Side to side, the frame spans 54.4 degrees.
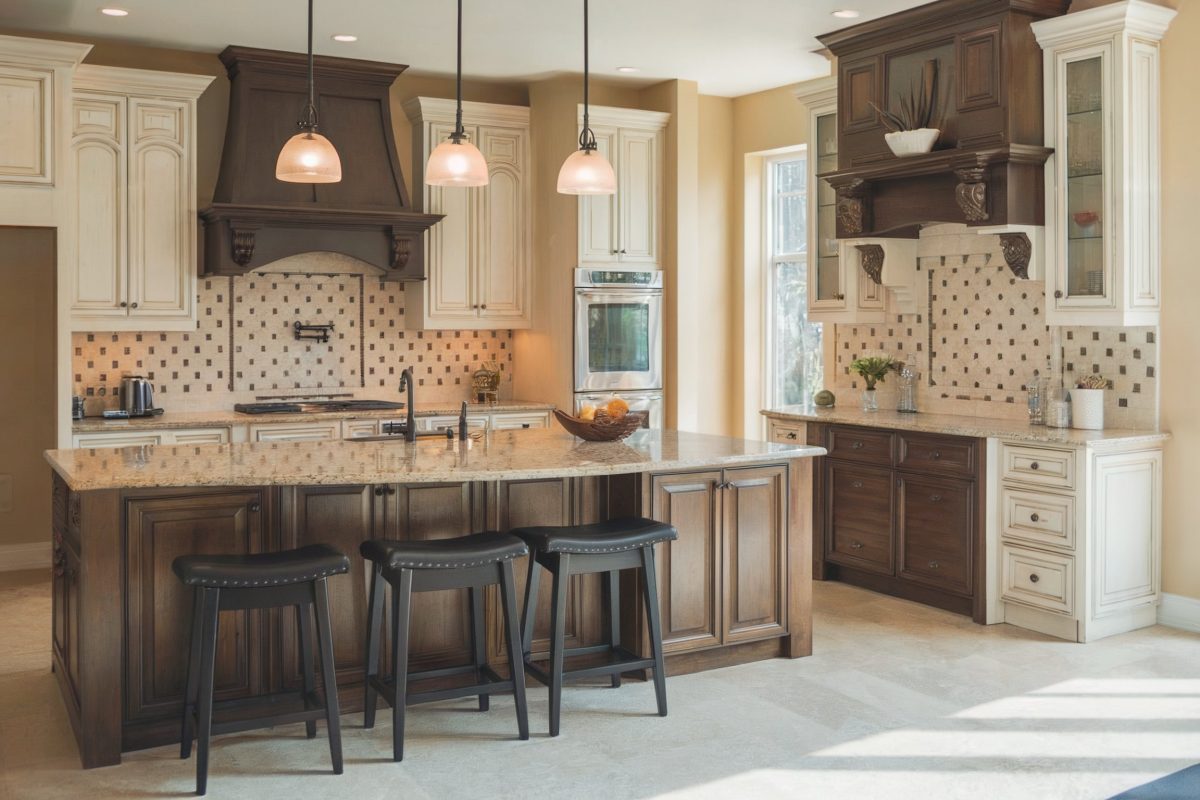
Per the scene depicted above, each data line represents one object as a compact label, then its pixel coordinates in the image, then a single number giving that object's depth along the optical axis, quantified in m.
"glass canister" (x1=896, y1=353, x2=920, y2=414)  6.16
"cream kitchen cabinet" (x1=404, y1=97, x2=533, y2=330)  6.98
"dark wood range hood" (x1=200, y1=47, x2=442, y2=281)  6.32
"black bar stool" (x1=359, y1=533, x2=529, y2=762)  3.60
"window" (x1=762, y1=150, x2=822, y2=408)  7.48
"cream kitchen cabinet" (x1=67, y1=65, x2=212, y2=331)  6.04
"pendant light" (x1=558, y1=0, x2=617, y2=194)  4.37
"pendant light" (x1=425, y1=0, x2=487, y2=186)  4.23
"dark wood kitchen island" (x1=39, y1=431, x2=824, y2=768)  3.61
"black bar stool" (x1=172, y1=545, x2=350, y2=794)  3.40
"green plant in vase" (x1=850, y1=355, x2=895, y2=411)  6.17
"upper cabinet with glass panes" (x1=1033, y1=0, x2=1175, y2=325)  4.99
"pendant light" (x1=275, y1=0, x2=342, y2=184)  4.03
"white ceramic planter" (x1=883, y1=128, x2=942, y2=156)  5.41
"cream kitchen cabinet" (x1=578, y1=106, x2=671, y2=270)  7.05
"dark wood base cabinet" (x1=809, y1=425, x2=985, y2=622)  5.30
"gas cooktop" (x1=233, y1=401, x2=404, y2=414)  6.50
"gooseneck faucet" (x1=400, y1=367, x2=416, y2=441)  4.50
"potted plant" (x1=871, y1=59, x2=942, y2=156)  5.43
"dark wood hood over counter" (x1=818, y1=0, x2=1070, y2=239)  5.18
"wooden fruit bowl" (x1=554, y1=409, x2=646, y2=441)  4.59
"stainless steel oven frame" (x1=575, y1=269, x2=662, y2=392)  7.02
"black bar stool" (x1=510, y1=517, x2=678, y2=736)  3.85
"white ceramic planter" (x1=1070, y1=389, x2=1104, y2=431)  5.20
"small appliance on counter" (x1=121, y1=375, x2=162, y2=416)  6.23
